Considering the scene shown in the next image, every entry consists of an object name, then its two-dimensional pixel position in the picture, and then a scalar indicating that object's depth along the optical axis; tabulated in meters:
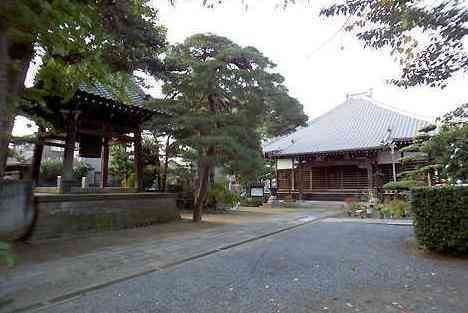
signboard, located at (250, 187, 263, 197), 21.69
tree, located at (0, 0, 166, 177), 2.11
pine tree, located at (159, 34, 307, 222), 10.02
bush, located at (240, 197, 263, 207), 21.48
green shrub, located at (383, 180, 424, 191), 8.83
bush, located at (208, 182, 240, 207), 16.17
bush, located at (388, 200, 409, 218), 12.39
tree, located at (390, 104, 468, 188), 6.92
